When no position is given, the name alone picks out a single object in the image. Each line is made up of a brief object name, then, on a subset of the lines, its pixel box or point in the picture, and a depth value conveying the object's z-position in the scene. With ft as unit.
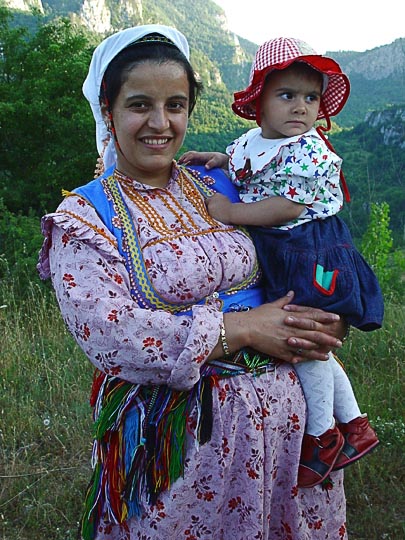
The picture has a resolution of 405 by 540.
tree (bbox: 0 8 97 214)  34.76
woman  5.09
